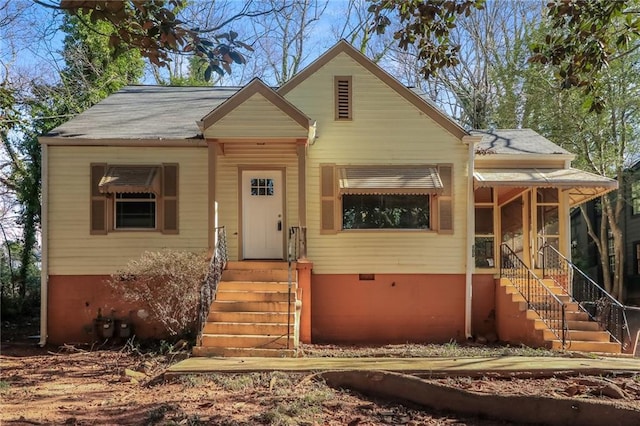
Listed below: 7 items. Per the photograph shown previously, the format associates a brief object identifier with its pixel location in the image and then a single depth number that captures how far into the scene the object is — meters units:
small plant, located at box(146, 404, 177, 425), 4.94
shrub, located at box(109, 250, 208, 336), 9.53
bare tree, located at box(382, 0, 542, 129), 23.98
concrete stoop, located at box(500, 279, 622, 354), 9.24
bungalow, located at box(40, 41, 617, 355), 10.87
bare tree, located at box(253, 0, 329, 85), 25.53
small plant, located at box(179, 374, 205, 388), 6.43
